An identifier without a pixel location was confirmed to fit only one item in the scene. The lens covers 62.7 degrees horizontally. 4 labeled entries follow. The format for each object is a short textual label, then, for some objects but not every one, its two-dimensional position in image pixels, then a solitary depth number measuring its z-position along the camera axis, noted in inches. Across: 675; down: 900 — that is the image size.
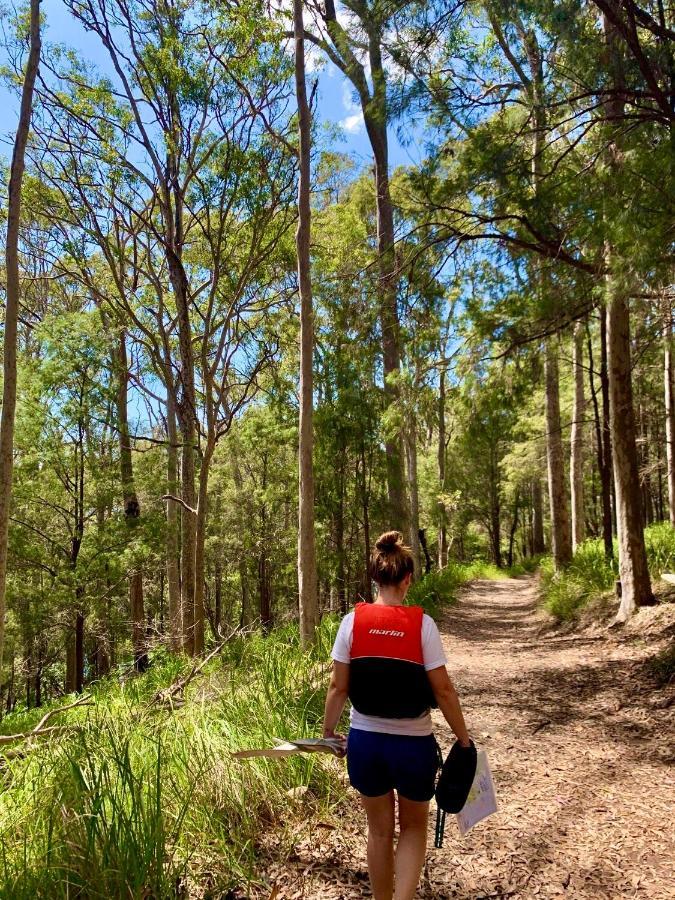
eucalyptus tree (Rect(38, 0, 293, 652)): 349.7
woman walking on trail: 81.6
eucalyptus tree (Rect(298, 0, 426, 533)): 187.6
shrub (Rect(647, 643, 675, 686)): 195.3
